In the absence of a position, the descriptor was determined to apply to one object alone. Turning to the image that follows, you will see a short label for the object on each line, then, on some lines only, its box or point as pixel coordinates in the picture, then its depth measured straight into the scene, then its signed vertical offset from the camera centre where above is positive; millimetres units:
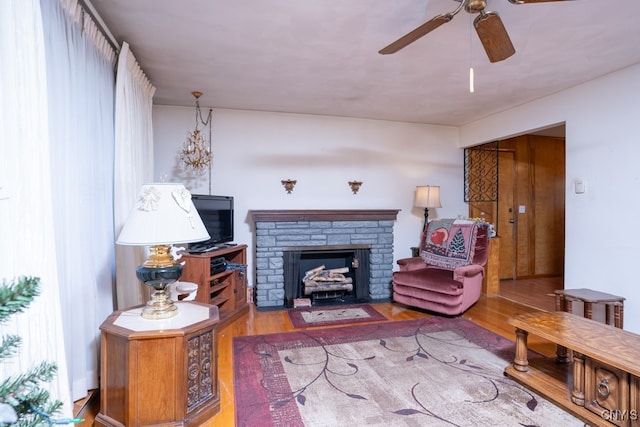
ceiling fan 1591 +964
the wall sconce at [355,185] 4438 +381
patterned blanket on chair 3758 -381
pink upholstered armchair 3455 -688
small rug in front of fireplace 3395 -1171
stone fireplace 3842 -430
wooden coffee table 1688 -934
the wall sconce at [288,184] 4176 +375
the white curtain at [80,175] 1700 +229
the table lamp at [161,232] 1660 -102
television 3342 -43
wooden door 5160 -32
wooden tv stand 3094 -743
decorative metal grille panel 5016 +629
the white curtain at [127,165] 2320 +362
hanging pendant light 3738 +764
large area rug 1852 -1183
